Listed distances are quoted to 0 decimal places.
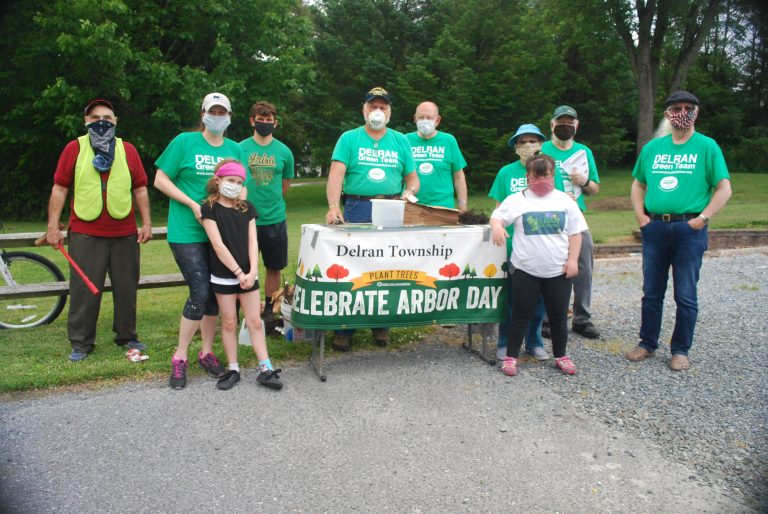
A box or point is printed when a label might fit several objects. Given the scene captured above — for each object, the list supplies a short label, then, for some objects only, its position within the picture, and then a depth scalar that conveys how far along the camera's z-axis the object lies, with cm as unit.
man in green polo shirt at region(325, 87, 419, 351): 544
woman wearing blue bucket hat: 536
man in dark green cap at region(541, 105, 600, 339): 572
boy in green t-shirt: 575
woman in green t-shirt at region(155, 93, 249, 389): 468
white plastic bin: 507
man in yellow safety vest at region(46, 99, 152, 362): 516
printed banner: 473
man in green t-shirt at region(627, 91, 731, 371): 498
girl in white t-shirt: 485
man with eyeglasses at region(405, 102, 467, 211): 614
